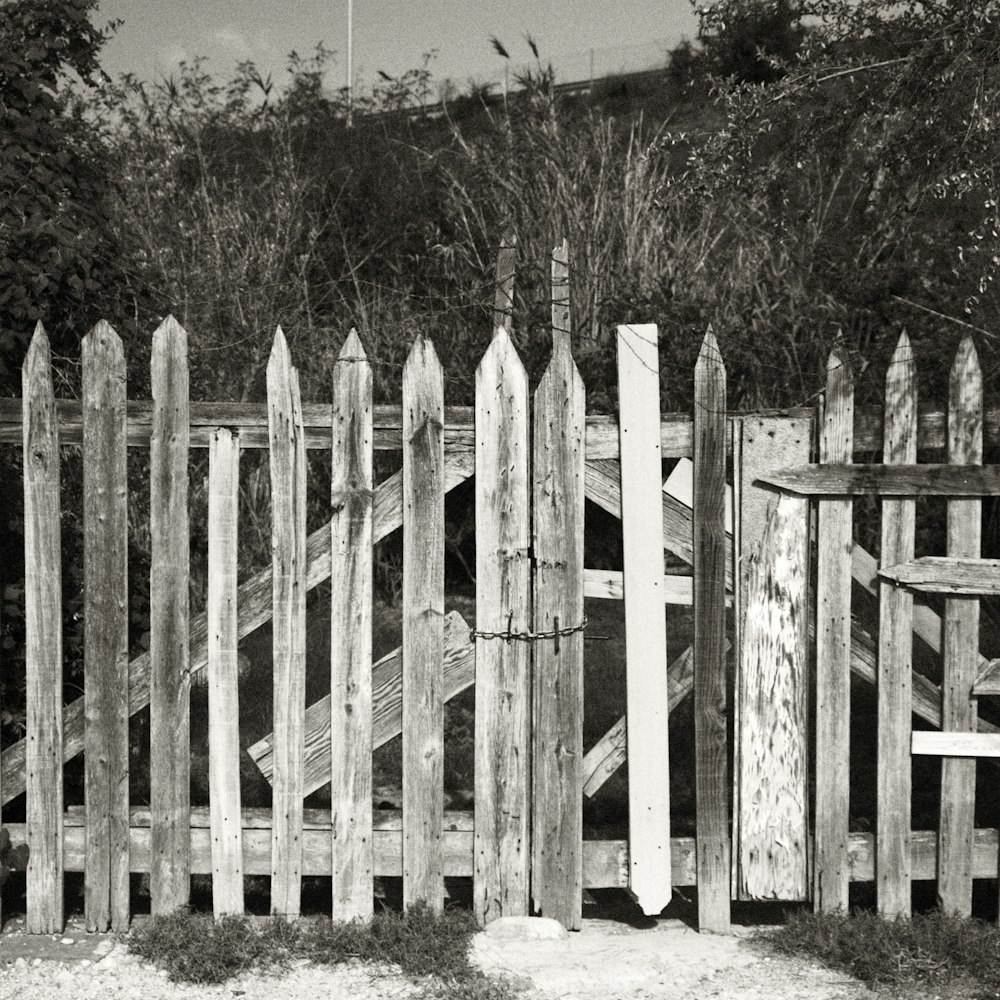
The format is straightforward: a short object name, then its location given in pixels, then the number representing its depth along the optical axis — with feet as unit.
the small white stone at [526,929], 12.19
